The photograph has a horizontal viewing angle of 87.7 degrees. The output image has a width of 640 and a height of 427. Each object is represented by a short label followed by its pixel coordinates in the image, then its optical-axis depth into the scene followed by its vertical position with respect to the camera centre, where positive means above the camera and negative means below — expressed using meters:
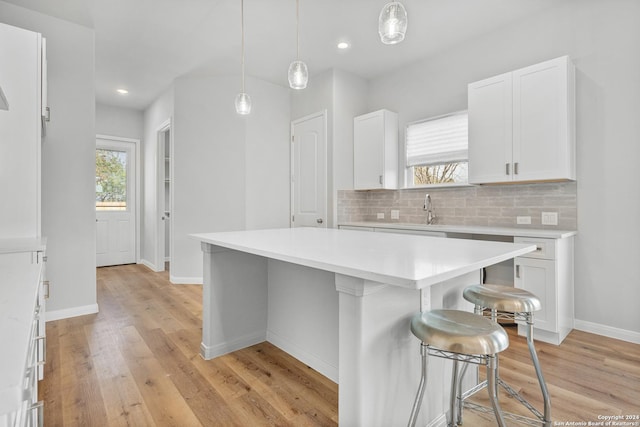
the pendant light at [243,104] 2.59 +0.86
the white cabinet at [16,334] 0.48 -0.23
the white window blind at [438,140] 3.63 +0.83
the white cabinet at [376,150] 4.05 +0.78
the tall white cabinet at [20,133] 2.20 +0.54
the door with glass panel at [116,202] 5.75 +0.20
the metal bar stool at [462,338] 1.15 -0.45
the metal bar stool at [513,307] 1.54 -0.44
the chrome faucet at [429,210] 3.83 +0.03
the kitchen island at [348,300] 1.29 -0.48
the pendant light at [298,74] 2.21 +0.93
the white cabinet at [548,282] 2.54 -0.55
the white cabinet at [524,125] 2.68 +0.75
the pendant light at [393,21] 1.65 +0.96
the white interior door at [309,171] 4.30 +0.56
